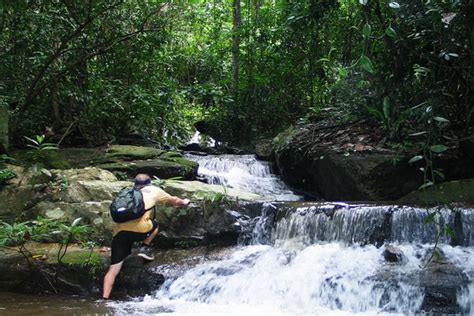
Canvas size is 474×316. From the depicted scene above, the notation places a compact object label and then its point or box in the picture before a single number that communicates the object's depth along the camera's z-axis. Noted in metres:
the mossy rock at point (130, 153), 10.48
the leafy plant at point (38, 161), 7.77
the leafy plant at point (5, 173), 8.11
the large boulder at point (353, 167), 8.88
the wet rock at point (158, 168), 9.80
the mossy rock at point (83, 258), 6.70
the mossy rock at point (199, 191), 8.09
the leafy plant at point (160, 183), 8.04
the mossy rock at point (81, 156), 10.35
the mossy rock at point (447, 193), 7.76
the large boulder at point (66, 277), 6.57
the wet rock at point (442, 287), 5.43
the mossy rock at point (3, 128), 8.88
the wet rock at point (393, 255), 6.34
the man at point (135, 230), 6.21
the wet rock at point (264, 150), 12.99
